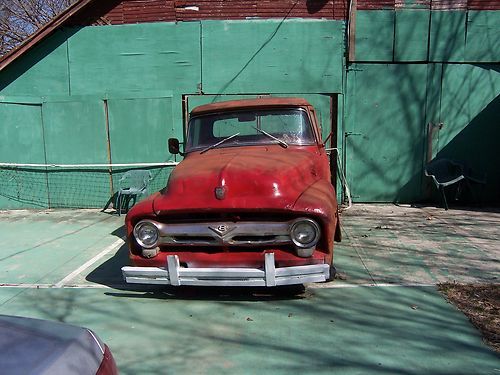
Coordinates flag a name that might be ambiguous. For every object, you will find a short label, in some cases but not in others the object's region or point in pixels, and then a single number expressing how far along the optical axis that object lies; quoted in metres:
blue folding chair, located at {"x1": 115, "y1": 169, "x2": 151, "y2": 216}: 9.28
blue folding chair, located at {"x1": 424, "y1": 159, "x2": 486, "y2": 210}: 9.02
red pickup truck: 3.96
